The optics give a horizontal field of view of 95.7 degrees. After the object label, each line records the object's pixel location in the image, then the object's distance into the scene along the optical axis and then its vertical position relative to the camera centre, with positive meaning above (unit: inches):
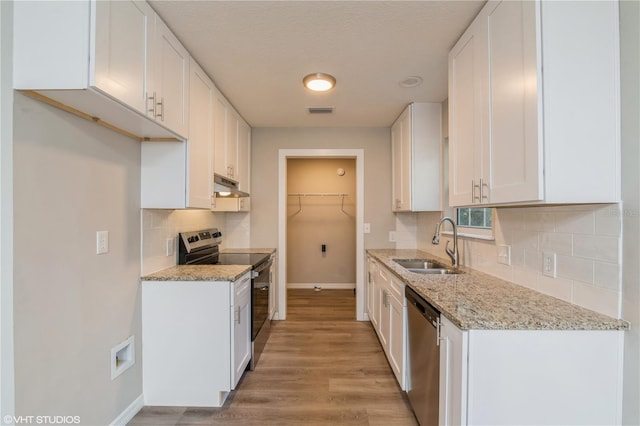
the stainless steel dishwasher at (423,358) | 57.1 -31.6
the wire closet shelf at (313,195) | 203.2 +14.5
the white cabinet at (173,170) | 77.3 +12.2
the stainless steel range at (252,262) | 95.5 -16.6
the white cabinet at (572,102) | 44.9 +17.7
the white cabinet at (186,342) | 76.3 -33.4
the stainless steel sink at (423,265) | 94.7 -17.8
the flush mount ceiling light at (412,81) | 91.9 +43.6
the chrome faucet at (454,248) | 89.9 -10.5
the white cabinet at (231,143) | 101.3 +29.0
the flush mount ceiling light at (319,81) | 88.8 +42.2
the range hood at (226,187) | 100.4 +10.5
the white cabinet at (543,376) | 44.3 -24.8
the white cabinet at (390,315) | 79.3 -32.8
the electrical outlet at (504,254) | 72.0 -9.9
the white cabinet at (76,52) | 43.7 +25.5
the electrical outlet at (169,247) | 89.0 -9.9
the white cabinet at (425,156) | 113.2 +23.2
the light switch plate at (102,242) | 62.1 -5.7
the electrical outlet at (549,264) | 57.6 -9.9
